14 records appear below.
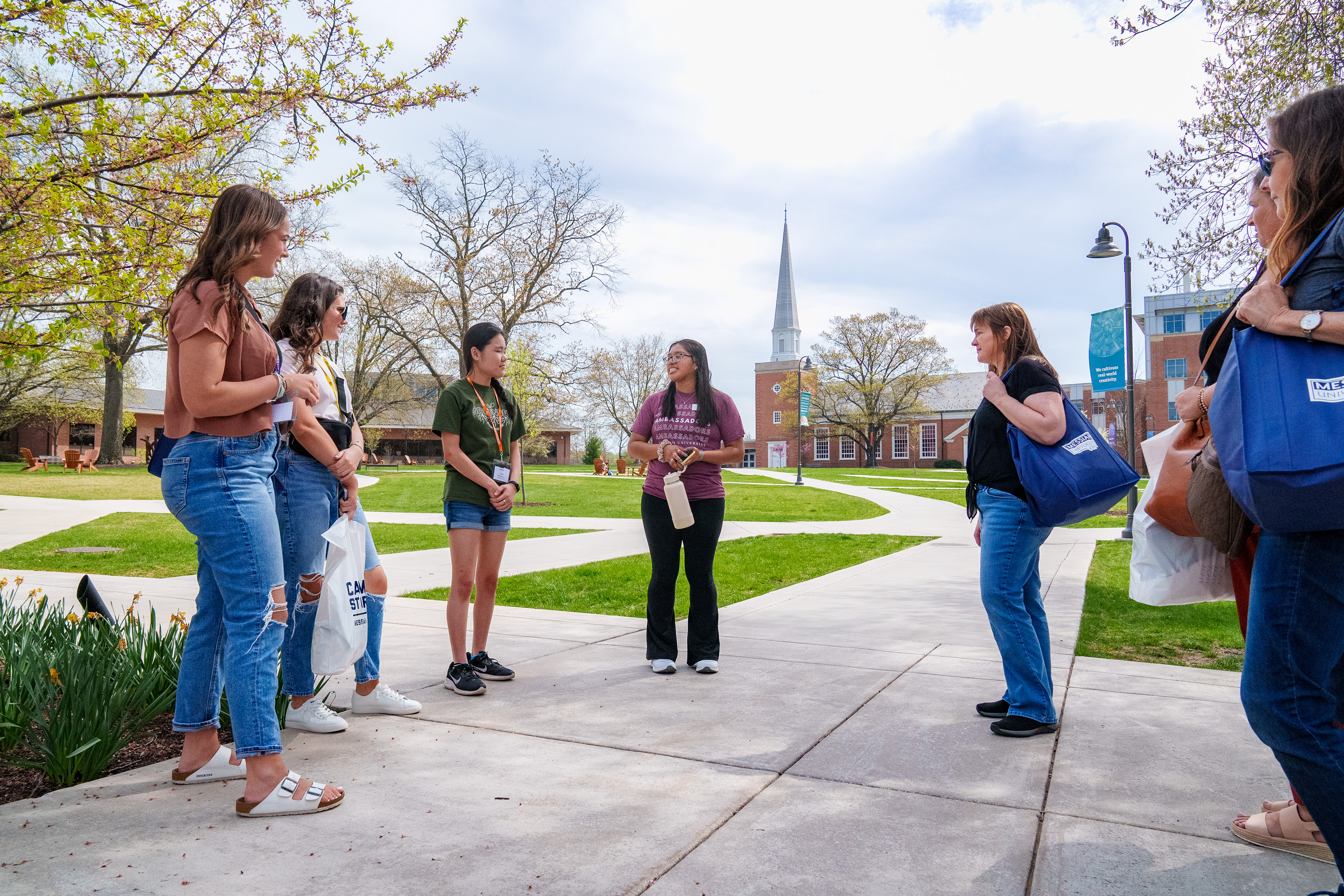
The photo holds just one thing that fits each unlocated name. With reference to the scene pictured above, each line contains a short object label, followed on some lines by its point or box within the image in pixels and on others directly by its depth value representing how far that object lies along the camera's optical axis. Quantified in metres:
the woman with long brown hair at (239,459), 2.72
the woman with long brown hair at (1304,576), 1.96
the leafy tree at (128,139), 5.03
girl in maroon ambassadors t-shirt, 5.00
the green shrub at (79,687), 3.08
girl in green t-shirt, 4.48
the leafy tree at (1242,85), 8.16
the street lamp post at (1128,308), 14.62
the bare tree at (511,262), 30.30
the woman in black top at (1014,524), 3.71
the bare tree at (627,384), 66.44
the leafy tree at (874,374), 65.12
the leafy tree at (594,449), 63.88
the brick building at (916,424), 64.56
